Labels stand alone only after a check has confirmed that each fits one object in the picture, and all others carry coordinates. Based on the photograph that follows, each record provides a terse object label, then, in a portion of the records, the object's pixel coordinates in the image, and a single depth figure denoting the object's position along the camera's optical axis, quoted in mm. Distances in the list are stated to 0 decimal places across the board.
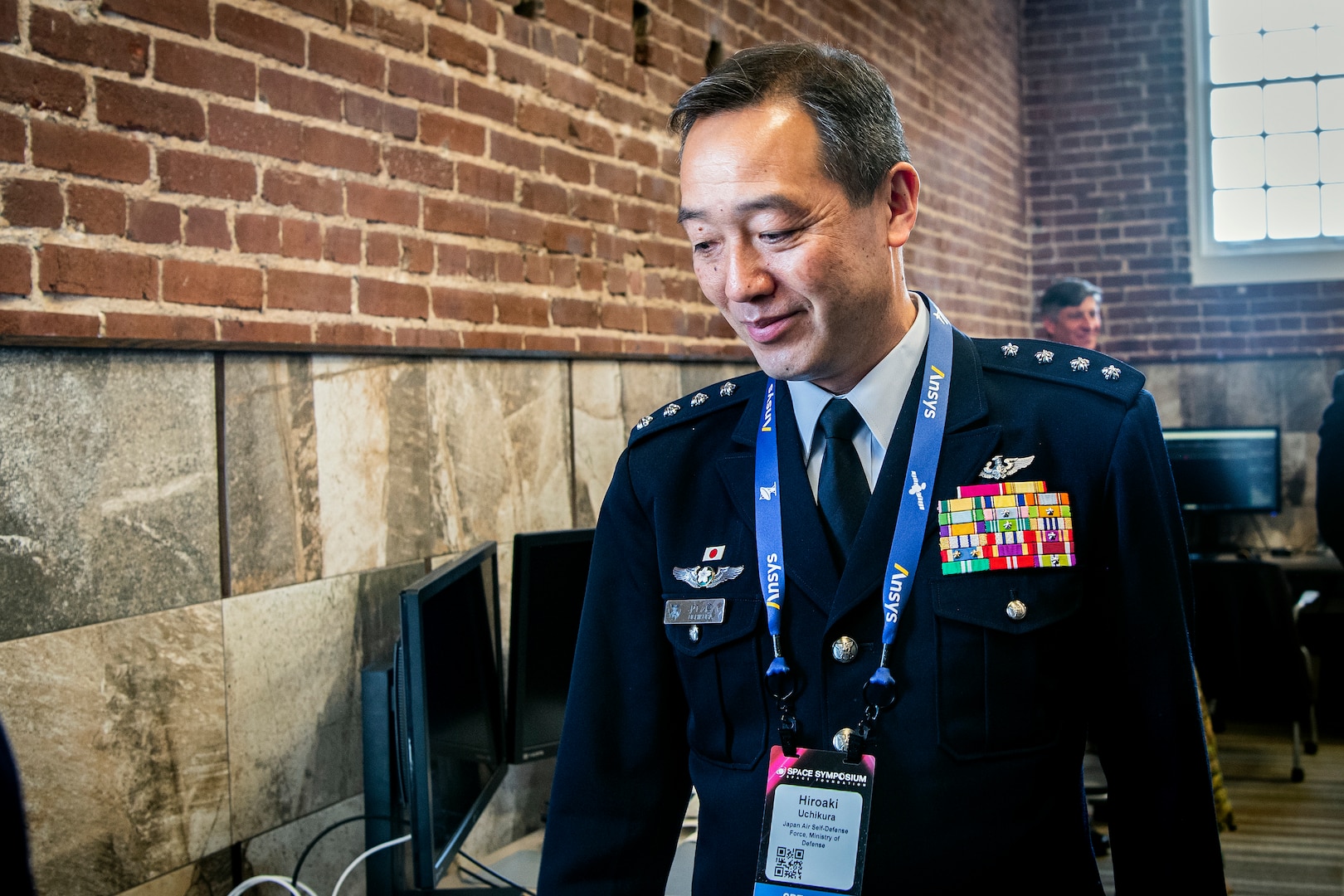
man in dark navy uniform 1088
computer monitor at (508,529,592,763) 2248
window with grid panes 6148
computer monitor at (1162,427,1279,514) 5645
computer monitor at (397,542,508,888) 1647
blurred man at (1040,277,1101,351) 4598
